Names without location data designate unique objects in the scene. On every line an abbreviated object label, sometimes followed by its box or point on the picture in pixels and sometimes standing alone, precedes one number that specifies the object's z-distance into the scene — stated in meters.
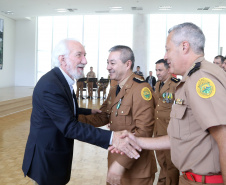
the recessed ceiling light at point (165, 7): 13.45
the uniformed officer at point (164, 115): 3.46
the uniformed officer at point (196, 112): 1.14
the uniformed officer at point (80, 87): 13.94
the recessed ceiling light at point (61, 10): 14.38
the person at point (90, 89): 13.97
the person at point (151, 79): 13.74
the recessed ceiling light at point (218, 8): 13.24
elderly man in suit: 1.73
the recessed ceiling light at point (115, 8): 13.65
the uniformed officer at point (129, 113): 1.92
